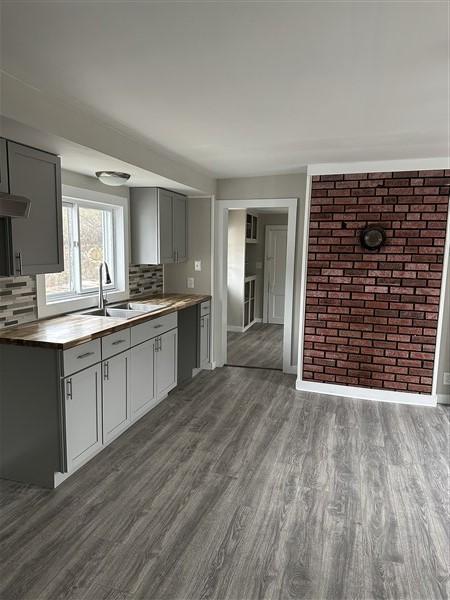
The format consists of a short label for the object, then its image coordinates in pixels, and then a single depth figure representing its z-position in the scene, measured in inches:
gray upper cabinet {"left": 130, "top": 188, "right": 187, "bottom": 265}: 162.7
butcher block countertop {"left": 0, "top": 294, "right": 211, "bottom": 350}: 95.3
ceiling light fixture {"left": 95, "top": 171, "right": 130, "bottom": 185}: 122.6
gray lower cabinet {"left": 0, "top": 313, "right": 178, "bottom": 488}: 95.8
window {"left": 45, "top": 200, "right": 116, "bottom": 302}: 136.8
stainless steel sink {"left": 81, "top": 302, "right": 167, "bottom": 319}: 141.9
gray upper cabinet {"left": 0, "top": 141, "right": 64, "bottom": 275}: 90.0
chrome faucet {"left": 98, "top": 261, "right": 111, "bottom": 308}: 139.1
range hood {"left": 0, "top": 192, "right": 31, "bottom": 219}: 76.3
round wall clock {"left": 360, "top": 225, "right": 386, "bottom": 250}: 151.3
